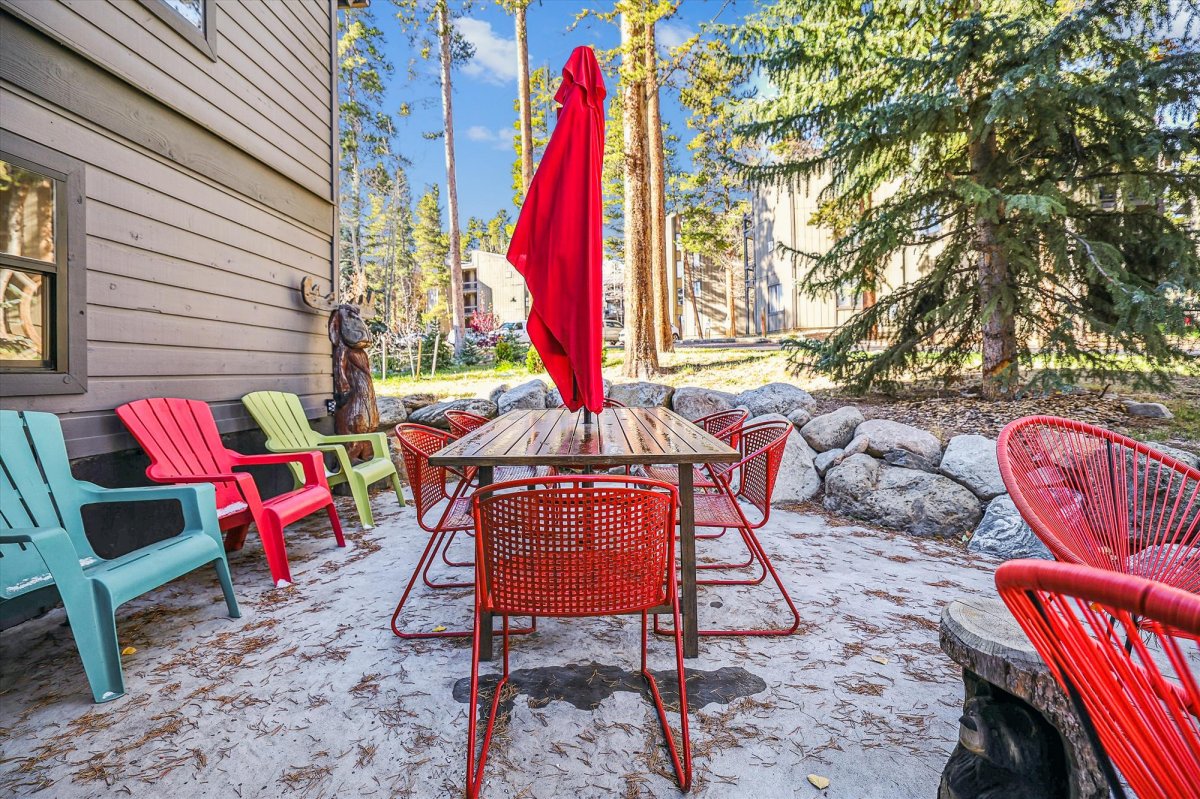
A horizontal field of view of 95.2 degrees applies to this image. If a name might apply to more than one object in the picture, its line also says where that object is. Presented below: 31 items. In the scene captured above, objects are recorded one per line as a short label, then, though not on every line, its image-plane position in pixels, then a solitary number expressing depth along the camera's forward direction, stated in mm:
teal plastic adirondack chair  1931
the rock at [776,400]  5438
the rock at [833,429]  4688
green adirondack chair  4027
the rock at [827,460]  4492
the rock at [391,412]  5918
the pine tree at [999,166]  4070
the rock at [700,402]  5715
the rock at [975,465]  3719
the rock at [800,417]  5078
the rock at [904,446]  4102
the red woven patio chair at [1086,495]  1532
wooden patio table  2016
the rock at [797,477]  4543
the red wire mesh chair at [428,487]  2430
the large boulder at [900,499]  3717
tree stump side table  1142
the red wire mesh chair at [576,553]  1511
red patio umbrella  2291
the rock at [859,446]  4344
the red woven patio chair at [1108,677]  590
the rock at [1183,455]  3375
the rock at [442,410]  5941
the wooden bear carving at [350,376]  4957
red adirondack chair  2971
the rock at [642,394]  6094
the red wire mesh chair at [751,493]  2414
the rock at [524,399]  6238
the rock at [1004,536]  3291
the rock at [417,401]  6465
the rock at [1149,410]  4402
